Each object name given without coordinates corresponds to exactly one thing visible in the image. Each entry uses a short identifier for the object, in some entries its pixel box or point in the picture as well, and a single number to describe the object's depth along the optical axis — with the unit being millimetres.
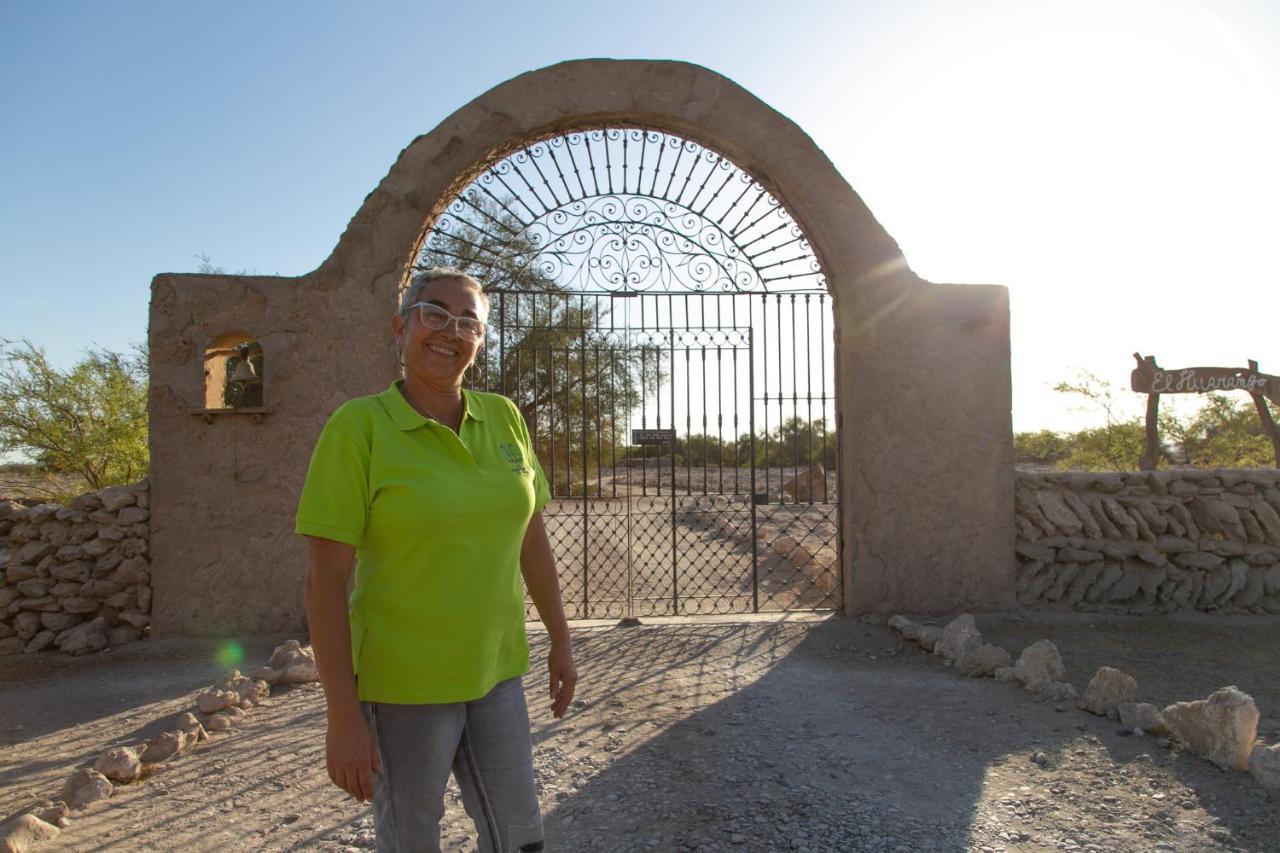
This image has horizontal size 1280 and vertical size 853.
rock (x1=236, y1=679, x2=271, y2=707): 4508
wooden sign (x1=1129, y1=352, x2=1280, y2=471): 7371
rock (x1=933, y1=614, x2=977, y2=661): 5191
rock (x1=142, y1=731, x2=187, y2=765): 3705
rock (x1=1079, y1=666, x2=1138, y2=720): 4090
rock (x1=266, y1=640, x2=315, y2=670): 5012
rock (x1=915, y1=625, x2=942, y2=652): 5496
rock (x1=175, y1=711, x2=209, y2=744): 3920
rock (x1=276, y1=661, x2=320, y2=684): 4859
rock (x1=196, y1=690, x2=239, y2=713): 4316
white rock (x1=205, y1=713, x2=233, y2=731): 4113
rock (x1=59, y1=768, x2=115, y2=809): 3260
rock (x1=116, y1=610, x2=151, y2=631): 5742
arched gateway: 5758
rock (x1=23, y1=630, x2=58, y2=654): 5682
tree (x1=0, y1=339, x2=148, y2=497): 8430
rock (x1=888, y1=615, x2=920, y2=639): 5747
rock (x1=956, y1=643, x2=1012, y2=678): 4918
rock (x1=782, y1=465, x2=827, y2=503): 14970
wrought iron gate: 6250
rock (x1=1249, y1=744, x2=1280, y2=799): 3186
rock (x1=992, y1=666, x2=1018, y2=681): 4727
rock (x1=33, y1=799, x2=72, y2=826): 3074
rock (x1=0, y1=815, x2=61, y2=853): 2768
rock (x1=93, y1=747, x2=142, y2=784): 3449
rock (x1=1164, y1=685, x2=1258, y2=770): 3365
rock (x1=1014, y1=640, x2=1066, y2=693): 4539
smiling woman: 1661
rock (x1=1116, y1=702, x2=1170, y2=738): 3807
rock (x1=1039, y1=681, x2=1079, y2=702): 4371
